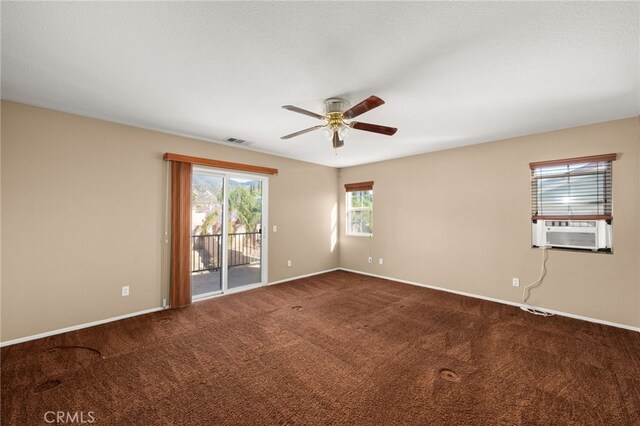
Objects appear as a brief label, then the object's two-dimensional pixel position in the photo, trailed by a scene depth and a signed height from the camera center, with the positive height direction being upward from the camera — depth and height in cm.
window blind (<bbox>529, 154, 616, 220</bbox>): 337 +35
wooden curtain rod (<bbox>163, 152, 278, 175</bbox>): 383 +82
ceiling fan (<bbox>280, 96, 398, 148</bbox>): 270 +97
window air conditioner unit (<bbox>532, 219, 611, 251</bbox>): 340 -28
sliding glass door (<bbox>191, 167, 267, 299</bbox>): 438 -26
